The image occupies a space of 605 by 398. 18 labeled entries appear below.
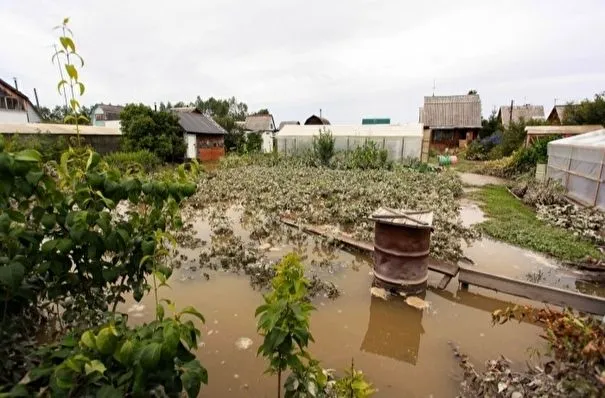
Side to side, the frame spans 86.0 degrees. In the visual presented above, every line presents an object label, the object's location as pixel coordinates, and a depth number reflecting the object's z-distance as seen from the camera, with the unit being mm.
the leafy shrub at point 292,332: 2117
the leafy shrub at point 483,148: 25969
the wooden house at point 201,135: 22159
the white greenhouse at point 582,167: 9086
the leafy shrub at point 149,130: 18625
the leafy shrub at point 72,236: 1495
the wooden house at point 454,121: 32125
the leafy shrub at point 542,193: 10320
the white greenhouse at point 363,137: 18328
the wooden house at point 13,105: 24516
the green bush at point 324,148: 18938
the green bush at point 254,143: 26984
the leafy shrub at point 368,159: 17656
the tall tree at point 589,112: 20391
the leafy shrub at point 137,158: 16406
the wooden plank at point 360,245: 5210
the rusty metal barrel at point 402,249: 4699
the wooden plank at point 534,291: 4195
